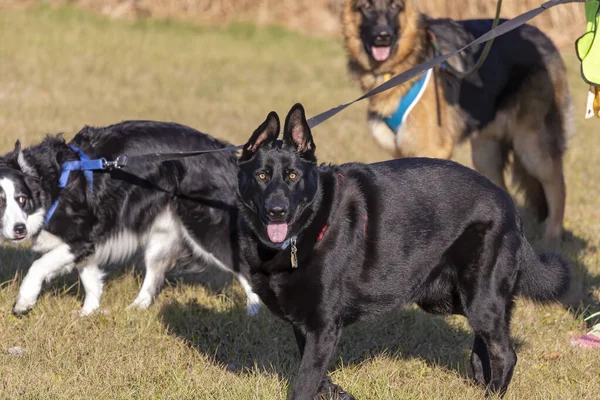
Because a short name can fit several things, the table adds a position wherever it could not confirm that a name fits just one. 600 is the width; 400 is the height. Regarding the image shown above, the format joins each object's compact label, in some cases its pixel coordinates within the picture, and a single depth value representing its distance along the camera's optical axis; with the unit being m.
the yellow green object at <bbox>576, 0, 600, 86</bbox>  8.39
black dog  7.47
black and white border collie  10.48
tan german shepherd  14.06
